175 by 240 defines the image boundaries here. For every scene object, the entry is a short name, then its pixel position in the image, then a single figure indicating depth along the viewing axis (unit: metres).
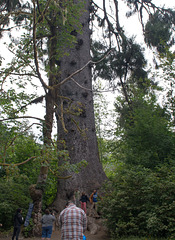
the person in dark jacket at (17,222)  8.77
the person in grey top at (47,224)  7.47
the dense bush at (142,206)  7.31
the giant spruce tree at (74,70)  8.87
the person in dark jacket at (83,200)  10.31
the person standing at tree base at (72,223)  4.46
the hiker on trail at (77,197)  10.38
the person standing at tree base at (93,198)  10.60
